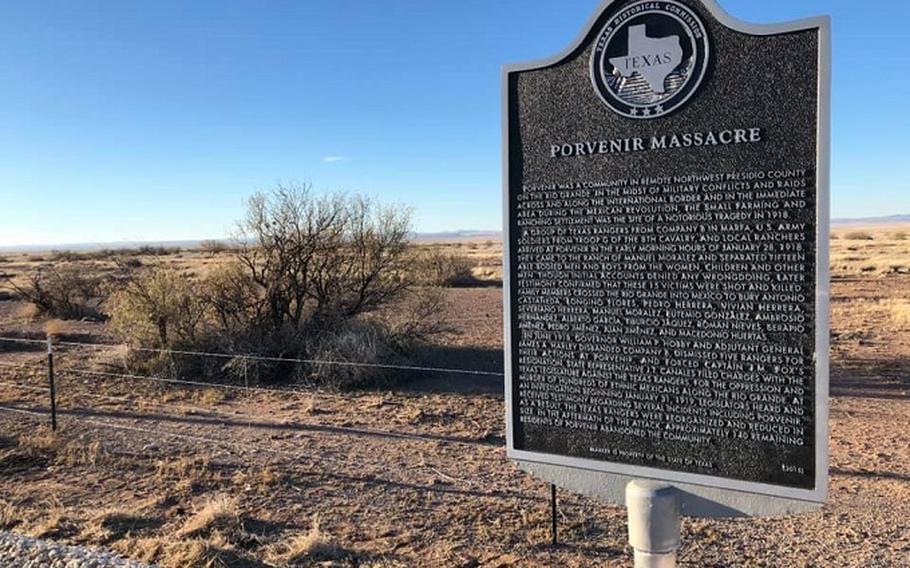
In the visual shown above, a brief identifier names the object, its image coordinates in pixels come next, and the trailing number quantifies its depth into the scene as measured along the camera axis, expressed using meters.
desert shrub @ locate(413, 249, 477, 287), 26.53
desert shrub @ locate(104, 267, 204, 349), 11.38
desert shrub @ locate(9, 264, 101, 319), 18.88
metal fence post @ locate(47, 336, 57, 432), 7.43
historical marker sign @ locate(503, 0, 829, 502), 2.88
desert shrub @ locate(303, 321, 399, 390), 10.05
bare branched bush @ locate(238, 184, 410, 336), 11.39
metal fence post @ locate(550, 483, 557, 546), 4.53
